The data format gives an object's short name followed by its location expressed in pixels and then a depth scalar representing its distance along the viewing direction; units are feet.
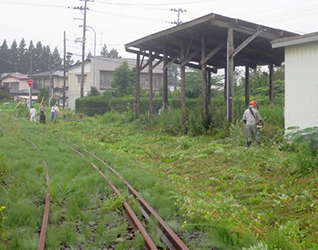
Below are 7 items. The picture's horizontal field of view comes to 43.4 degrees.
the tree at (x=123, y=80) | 149.79
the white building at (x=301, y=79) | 37.81
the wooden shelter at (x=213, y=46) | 51.19
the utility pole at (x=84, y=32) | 139.64
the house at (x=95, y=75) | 194.66
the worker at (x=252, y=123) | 41.95
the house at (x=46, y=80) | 235.61
